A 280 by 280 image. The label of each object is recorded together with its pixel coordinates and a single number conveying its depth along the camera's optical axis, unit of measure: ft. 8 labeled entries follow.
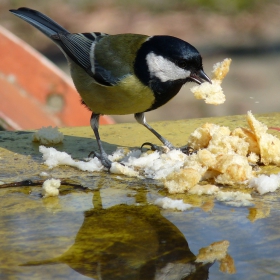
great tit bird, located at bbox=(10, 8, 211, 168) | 17.28
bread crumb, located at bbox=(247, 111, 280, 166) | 15.67
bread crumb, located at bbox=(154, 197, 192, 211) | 12.72
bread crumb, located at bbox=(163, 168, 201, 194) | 13.82
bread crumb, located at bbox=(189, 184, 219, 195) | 13.78
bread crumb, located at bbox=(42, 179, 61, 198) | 13.60
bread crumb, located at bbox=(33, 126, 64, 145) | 17.75
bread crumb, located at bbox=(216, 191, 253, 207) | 13.04
